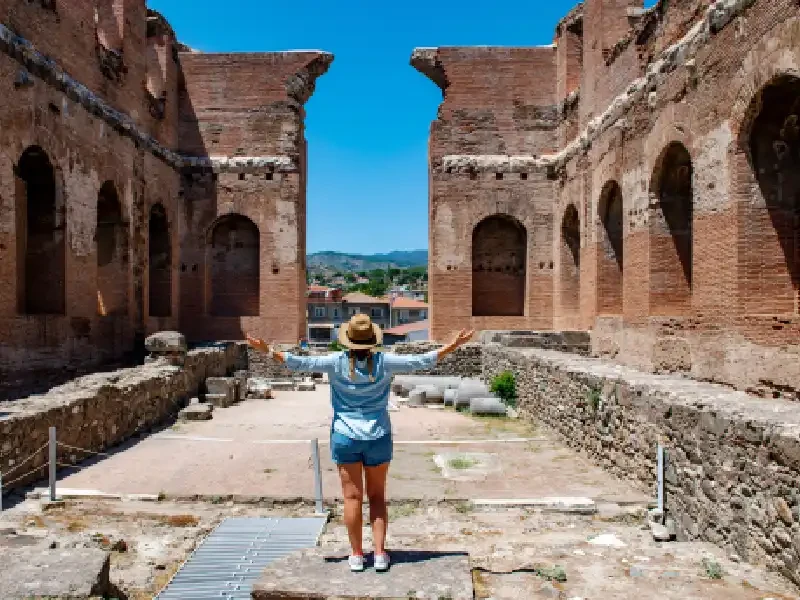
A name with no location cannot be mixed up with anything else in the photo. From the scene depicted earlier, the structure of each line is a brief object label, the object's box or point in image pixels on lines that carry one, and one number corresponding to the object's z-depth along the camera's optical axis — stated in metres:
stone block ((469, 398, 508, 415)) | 12.15
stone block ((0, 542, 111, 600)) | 3.61
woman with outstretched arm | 4.12
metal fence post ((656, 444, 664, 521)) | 5.94
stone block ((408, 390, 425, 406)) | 13.75
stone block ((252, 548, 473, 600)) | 3.64
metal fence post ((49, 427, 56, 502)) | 6.18
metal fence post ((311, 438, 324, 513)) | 6.19
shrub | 13.23
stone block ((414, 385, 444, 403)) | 13.84
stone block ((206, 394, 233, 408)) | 13.22
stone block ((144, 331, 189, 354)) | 13.23
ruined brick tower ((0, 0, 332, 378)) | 11.66
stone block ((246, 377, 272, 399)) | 14.95
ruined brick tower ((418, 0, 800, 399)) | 8.79
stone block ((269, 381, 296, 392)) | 16.45
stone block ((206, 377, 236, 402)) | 13.97
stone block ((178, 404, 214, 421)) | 11.44
